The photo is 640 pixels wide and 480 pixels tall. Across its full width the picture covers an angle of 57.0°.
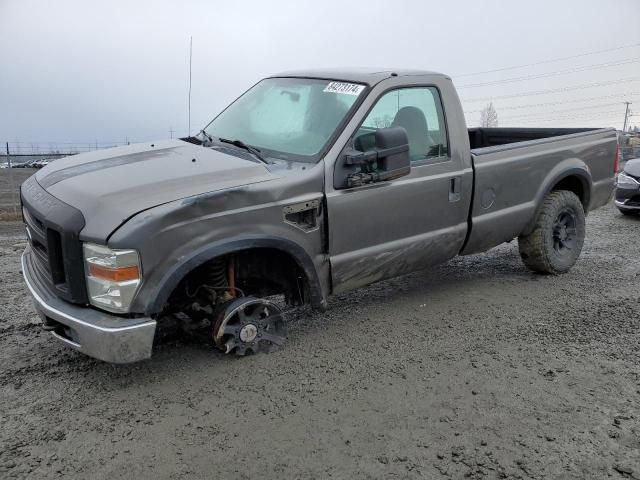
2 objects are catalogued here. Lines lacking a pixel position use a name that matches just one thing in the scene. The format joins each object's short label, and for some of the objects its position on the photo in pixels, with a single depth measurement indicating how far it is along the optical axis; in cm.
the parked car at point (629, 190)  910
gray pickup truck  329
